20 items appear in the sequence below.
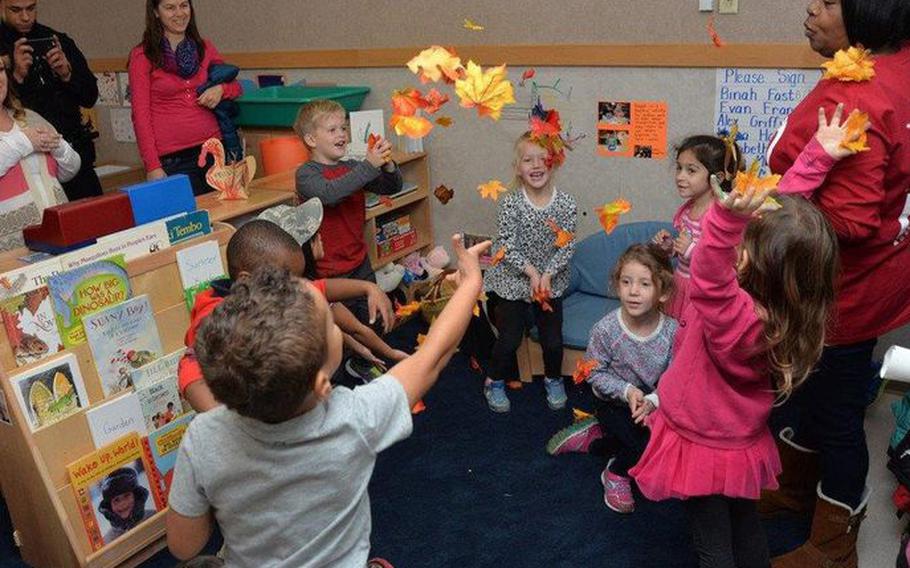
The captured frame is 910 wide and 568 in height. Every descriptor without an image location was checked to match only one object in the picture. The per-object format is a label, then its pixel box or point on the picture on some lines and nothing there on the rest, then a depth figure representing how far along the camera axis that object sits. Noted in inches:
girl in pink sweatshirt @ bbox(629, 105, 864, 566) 66.4
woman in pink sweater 144.7
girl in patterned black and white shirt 135.7
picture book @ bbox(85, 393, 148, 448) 97.3
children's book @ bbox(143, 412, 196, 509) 103.4
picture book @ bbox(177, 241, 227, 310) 104.4
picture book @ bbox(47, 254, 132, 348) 92.7
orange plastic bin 156.6
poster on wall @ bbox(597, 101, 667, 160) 147.2
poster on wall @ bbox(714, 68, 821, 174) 132.0
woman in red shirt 80.1
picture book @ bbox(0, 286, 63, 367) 89.0
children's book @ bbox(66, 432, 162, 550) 96.7
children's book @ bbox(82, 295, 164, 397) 96.6
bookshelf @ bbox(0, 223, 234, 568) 93.2
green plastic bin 165.9
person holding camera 138.0
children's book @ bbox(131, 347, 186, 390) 100.7
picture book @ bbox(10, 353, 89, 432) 90.8
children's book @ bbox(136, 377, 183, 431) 101.8
